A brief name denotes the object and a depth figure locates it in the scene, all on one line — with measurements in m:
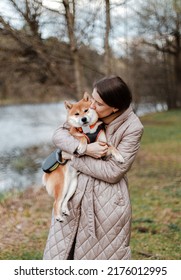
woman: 2.77
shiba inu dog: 2.77
